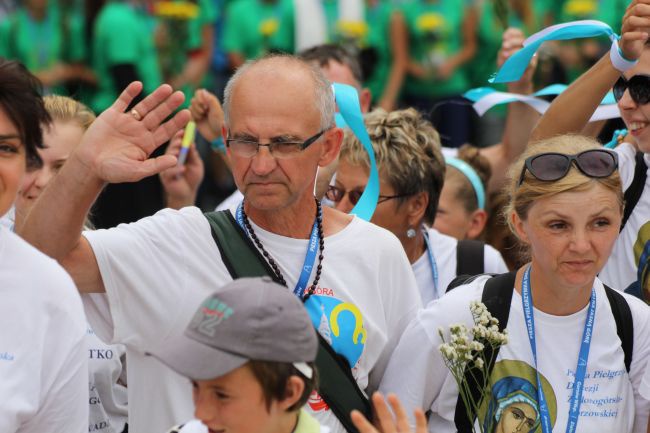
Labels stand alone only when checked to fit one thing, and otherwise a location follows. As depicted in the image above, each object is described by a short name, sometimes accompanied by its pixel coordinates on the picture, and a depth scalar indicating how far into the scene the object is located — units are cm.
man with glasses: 768
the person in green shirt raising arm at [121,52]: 1981
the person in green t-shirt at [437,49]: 2144
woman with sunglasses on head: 834
